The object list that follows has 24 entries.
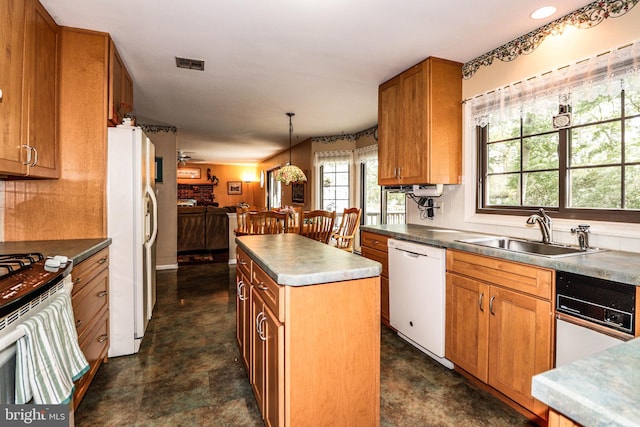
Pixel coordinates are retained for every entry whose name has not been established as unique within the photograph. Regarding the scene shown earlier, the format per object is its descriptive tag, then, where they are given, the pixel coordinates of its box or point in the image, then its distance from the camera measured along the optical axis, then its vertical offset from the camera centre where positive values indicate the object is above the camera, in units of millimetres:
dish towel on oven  1052 -506
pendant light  5383 +593
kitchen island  1358 -551
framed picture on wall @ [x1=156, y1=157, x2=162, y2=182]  5246 +647
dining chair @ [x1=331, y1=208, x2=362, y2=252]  4027 -205
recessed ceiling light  2096 +1276
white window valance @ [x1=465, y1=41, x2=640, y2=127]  1896 +829
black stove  1096 -263
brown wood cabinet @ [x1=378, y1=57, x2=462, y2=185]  2859 +793
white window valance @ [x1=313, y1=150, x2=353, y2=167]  6297 +1046
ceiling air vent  2908 +1311
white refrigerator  2496 -179
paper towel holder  2956 +197
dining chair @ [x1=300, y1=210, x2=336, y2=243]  4051 -164
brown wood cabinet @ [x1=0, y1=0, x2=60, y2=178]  1729 +703
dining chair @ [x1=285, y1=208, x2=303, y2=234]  4009 -127
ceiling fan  8592 +1494
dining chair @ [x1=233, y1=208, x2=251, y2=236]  3775 -136
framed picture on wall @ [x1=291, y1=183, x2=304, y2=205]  7131 +412
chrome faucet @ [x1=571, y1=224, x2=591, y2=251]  1956 -138
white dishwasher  2350 -628
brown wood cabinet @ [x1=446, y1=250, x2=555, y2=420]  1721 -636
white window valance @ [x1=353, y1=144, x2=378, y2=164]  5656 +1022
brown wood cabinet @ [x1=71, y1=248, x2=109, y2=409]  1823 -599
